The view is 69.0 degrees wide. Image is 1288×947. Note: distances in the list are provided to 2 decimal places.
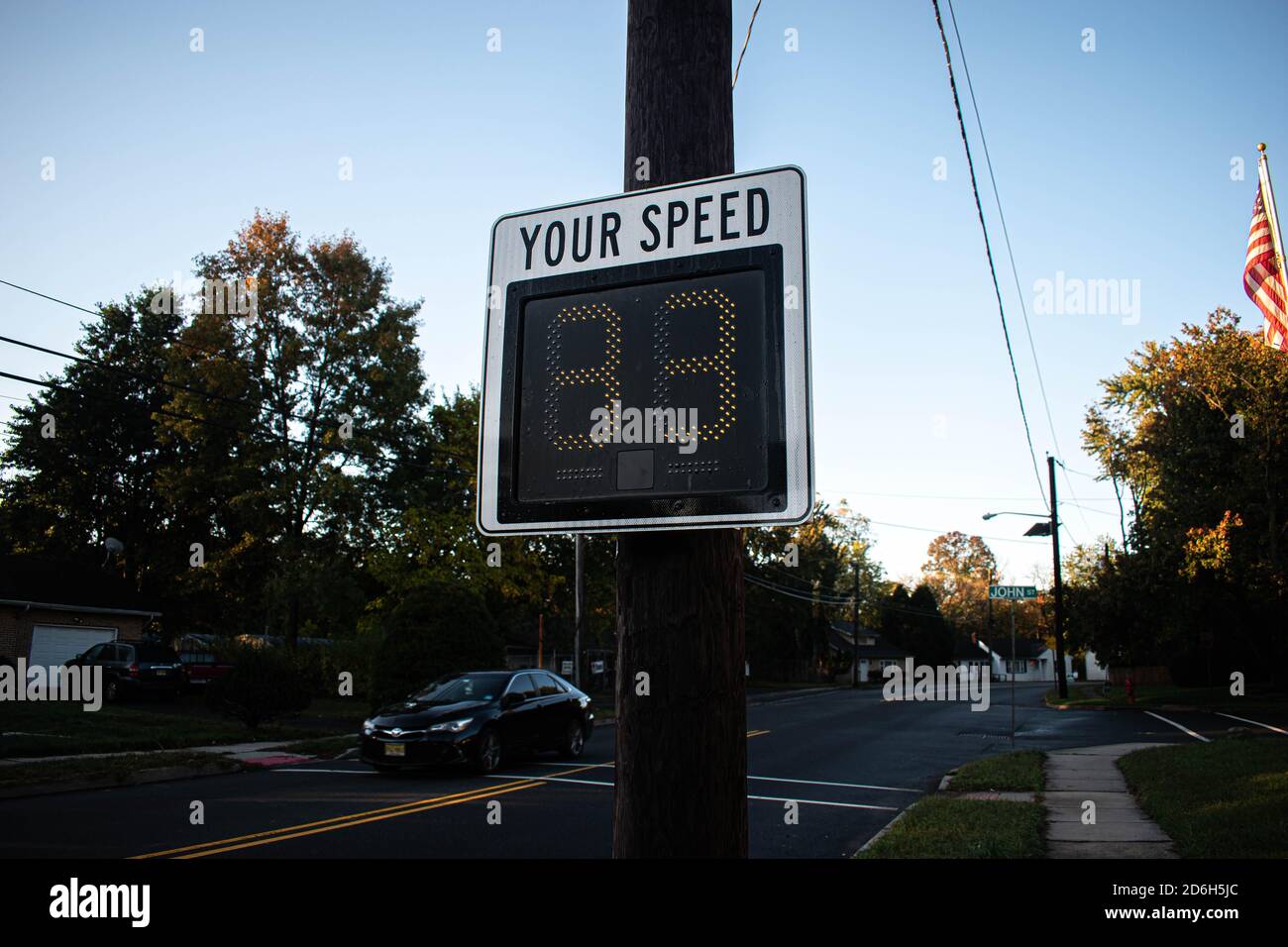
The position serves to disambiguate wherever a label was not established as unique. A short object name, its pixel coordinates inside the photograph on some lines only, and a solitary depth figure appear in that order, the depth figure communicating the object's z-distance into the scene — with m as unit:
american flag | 12.10
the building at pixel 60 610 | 29.81
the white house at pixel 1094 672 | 95.06
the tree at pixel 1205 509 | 30.69
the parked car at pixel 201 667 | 31.36
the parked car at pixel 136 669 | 28.00
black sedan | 13.62
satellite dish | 32.69
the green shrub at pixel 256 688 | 18.69
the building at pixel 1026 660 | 115.25
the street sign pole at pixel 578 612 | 28.00
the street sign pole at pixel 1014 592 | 18.70
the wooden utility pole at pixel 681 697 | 2.27
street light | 32.03
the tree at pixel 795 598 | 65.50
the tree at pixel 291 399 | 32.84
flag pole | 11.63
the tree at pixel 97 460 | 41.59
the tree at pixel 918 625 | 83.00
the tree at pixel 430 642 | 20.53
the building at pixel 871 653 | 85.62
